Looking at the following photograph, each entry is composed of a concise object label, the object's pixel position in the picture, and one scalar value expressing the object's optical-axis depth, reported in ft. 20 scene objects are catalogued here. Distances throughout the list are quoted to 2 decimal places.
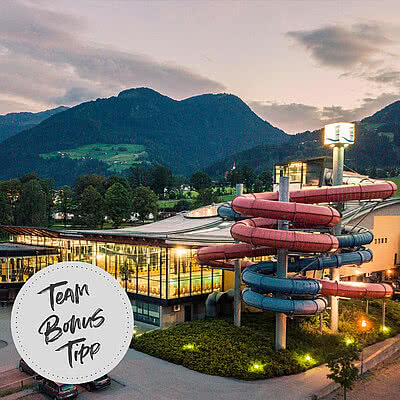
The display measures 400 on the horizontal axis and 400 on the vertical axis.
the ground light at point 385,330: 112.27
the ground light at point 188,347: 96.07
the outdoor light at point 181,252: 121.21
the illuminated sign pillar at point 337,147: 107.04
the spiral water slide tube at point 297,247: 87.81
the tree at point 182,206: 452.76
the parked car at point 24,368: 87.71
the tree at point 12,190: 338.34
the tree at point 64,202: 369.71
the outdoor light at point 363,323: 108.99
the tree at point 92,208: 334.30
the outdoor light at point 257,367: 85.46
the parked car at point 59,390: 75.97
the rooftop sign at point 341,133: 109.50
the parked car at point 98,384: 80.69
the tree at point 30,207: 314.55
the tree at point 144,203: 359.27
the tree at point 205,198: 420.36
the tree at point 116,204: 329.72
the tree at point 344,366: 74.08
